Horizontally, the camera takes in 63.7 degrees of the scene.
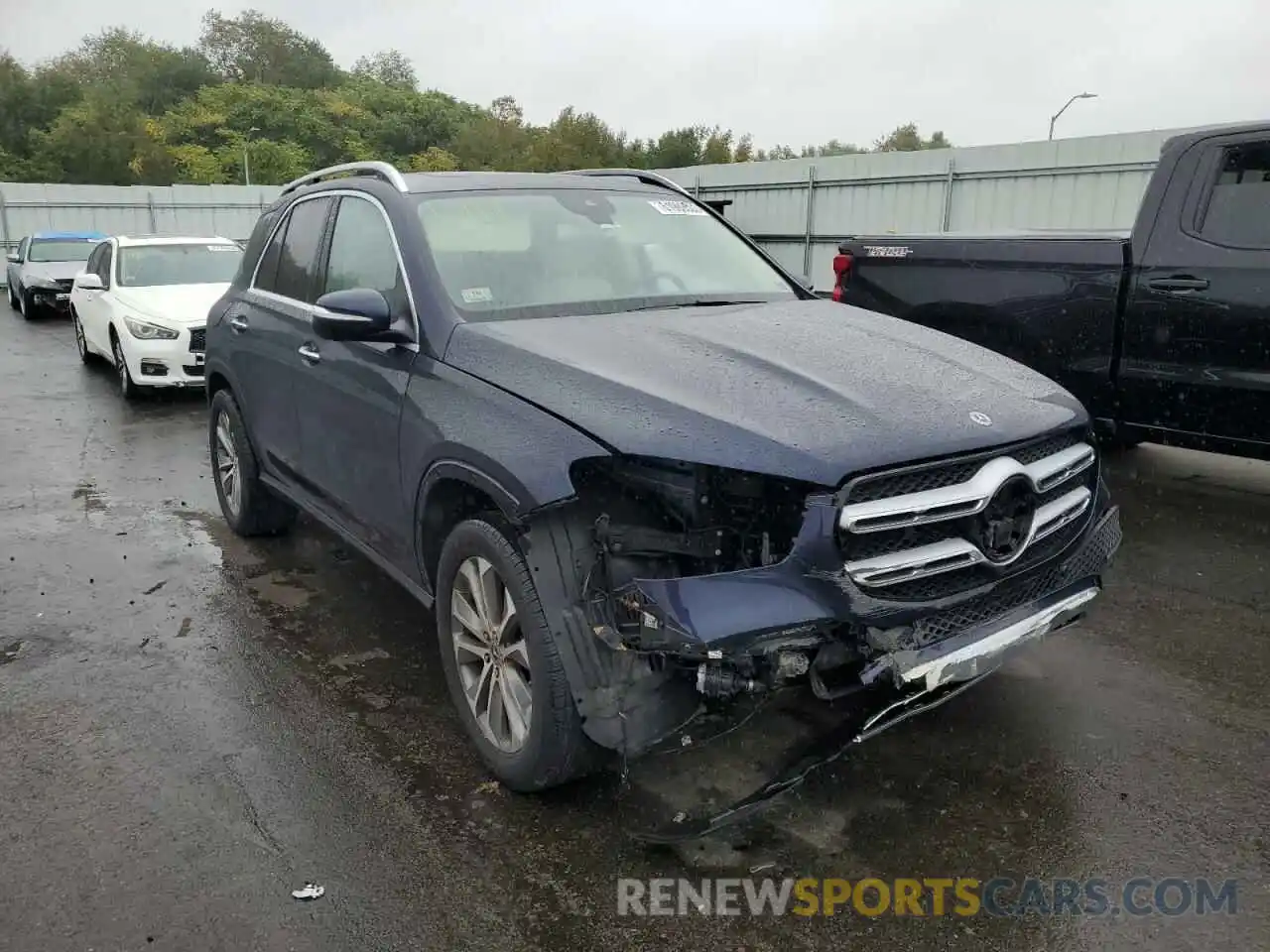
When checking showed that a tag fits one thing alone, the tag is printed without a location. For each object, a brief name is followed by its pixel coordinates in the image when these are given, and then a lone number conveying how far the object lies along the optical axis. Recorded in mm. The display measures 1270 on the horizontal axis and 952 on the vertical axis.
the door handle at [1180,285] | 5539
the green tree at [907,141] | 70331
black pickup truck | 5418
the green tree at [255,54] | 89562
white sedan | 10125
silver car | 19500
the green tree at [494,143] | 71250
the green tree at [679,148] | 72750
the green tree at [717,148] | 73062
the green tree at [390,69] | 103438
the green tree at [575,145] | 69250
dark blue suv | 2654
